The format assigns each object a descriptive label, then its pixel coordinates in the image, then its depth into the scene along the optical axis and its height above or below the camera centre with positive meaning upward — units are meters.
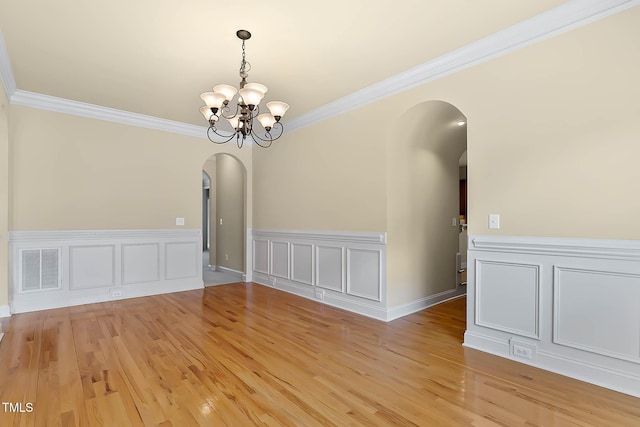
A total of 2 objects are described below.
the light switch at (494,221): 3.00 -0.06
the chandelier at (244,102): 2.80 +1.00
